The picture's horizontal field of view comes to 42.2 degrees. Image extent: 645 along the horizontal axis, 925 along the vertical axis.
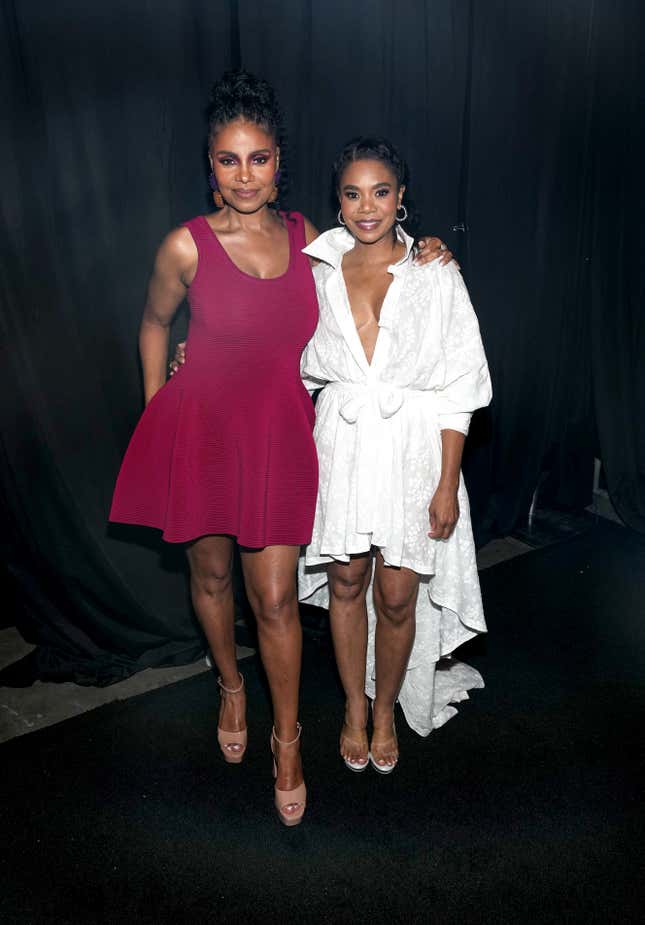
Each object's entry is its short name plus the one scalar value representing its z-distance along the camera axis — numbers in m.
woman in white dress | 1.98
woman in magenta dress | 1.94
